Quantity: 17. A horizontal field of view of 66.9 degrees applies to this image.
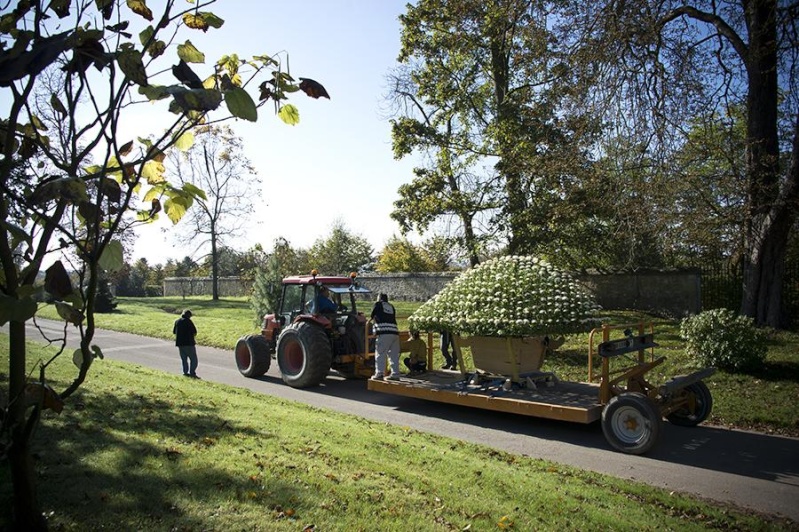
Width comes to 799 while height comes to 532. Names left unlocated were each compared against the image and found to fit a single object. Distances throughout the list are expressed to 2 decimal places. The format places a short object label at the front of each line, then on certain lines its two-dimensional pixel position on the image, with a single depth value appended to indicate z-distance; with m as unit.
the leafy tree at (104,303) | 31.94
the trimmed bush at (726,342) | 11.28
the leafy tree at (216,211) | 44.00
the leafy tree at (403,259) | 41.22
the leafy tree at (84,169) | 2.85
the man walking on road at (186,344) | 13.27
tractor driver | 12.88
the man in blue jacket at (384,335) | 10.89
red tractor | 12.14
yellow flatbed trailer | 7.95
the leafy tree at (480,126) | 18.27
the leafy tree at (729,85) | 10.96
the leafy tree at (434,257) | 42.59
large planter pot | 9.92
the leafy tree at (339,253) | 47.38
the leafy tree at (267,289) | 22.56
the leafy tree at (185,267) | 61.34
